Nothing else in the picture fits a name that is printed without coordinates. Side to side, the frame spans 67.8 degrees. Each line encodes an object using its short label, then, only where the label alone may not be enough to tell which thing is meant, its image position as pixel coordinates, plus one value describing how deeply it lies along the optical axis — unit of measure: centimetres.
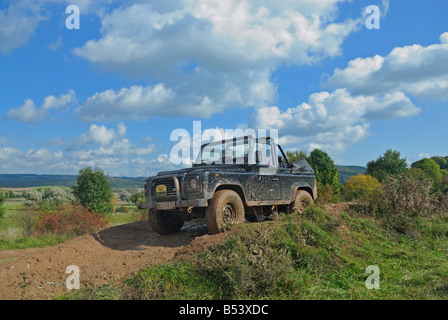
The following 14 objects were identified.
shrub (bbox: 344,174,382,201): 3244
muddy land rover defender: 711
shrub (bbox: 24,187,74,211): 2667
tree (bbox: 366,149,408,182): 3767
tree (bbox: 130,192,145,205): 2938
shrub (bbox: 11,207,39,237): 1386
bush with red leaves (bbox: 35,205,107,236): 1316
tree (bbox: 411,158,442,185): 3838
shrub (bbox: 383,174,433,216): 1062
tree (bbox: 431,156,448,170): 4933
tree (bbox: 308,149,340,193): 3562
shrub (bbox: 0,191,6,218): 2418
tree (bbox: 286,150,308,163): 2862
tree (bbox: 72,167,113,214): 1833
